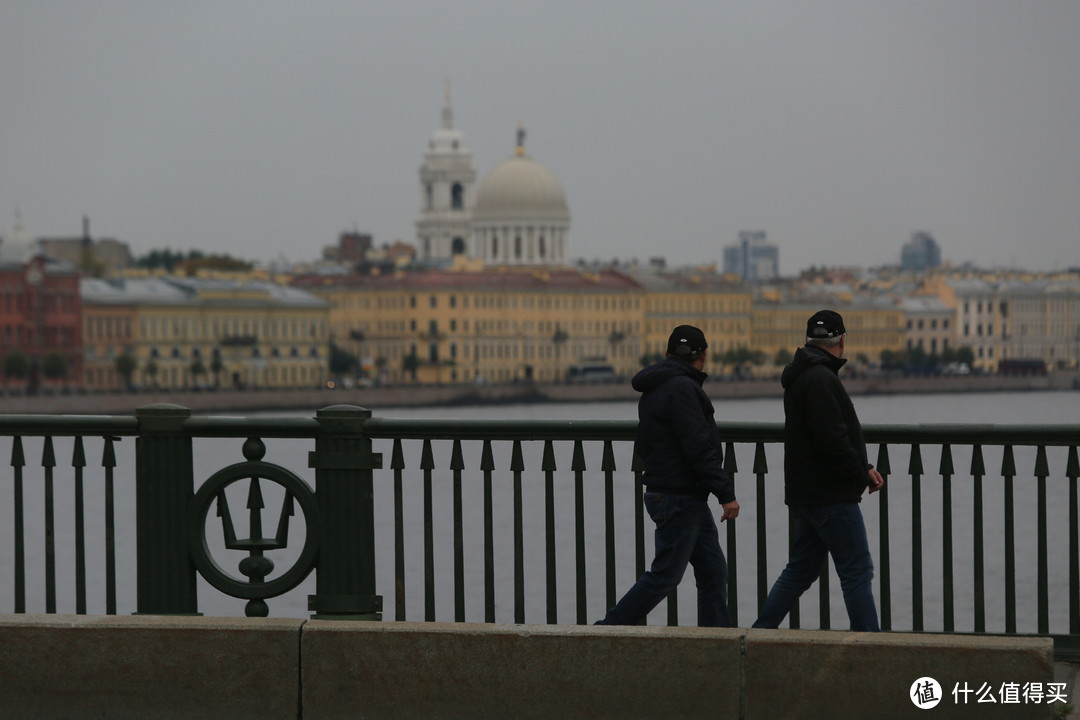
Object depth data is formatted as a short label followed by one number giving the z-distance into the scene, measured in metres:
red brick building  182.75
